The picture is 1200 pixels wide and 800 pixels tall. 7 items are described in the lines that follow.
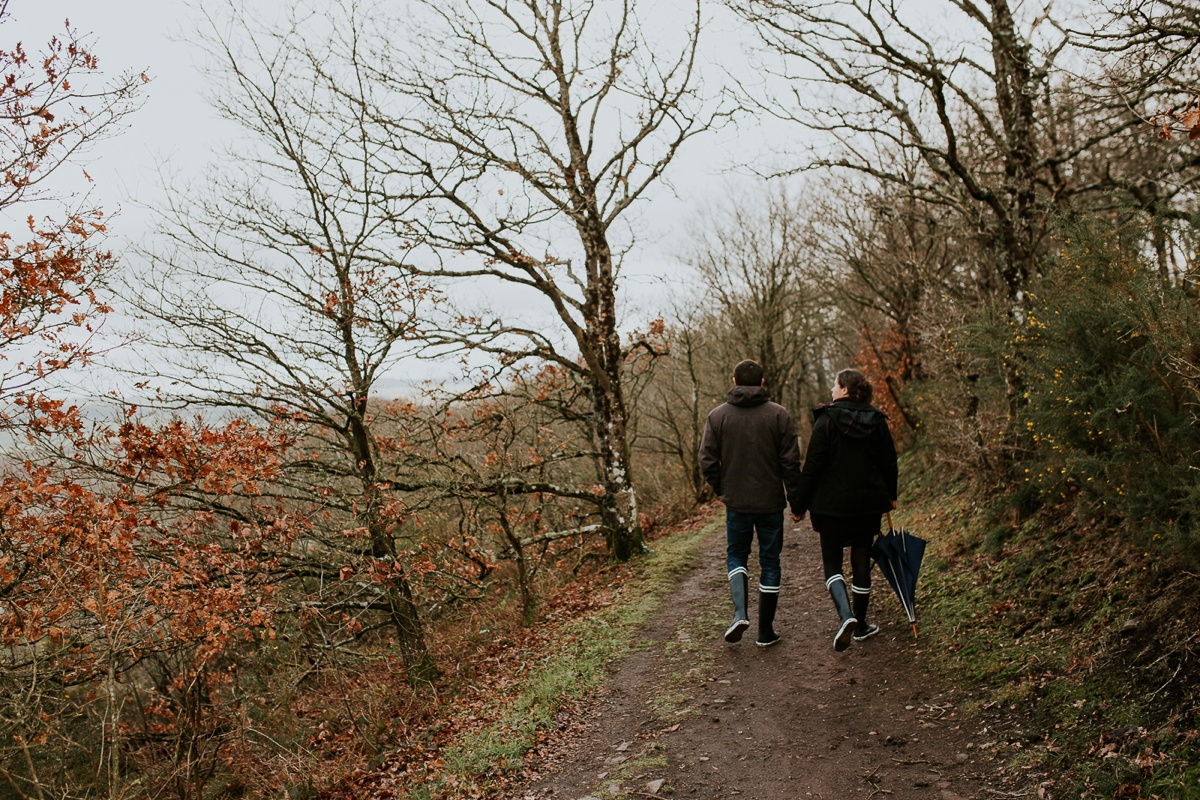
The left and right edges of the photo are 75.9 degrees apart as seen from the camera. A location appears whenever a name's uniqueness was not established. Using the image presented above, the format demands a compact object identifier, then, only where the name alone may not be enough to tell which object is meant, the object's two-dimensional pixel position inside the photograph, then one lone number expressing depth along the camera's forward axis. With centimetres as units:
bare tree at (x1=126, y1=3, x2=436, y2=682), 895
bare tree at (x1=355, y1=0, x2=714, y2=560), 1108
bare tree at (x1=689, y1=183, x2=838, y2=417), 2436
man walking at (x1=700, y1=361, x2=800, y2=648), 668
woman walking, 624
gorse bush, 447
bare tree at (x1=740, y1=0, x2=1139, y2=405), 772
